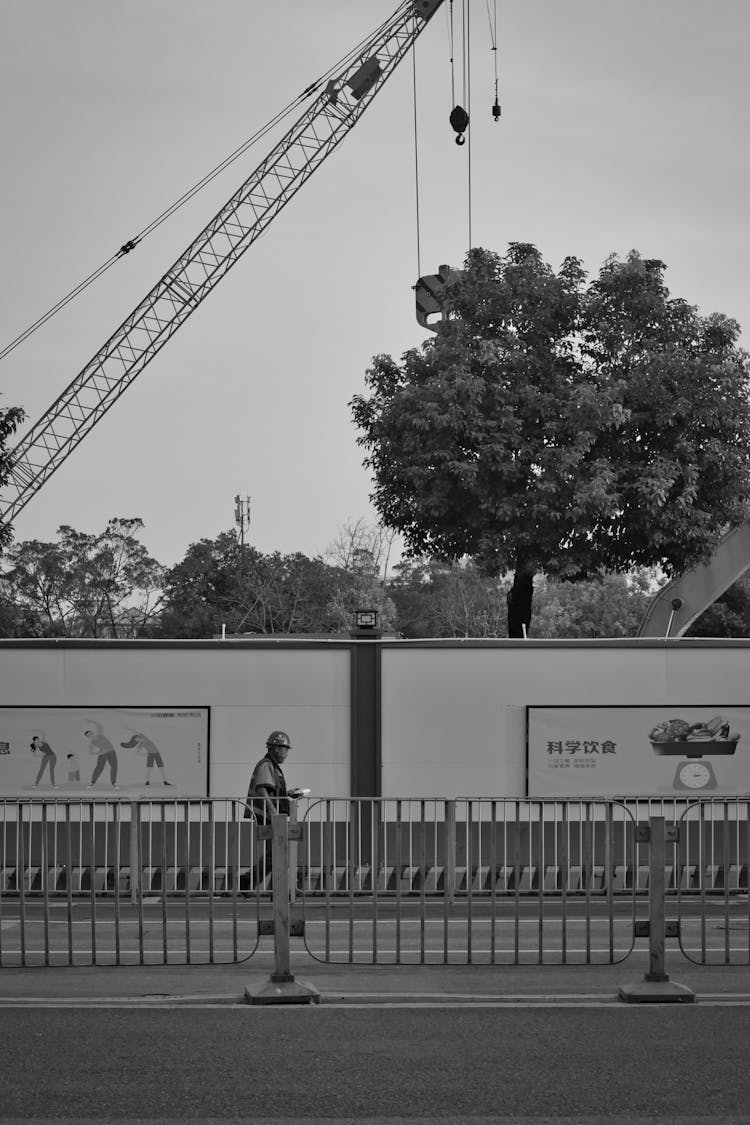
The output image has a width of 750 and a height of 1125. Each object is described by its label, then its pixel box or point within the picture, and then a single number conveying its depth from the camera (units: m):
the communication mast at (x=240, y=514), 91.75
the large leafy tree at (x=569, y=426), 33.16
